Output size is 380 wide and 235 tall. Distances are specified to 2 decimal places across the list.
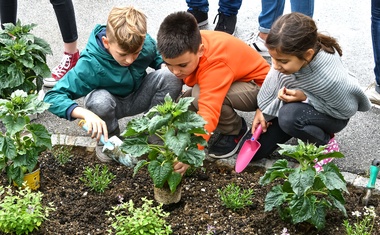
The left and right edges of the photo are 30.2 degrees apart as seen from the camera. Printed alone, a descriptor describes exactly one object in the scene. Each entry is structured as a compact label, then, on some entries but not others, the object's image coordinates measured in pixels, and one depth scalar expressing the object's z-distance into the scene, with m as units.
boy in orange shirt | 4.03
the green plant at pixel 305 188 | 3.42
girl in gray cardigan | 3.88
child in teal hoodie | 4.07
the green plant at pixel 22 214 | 3.47
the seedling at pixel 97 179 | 3.99
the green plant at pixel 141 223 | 3.41
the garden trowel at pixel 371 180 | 3.82
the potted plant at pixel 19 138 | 3.69
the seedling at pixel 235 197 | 3.81
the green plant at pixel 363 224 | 3.53
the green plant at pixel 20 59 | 4.27
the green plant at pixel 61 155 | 4.26
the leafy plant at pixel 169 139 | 3.48
